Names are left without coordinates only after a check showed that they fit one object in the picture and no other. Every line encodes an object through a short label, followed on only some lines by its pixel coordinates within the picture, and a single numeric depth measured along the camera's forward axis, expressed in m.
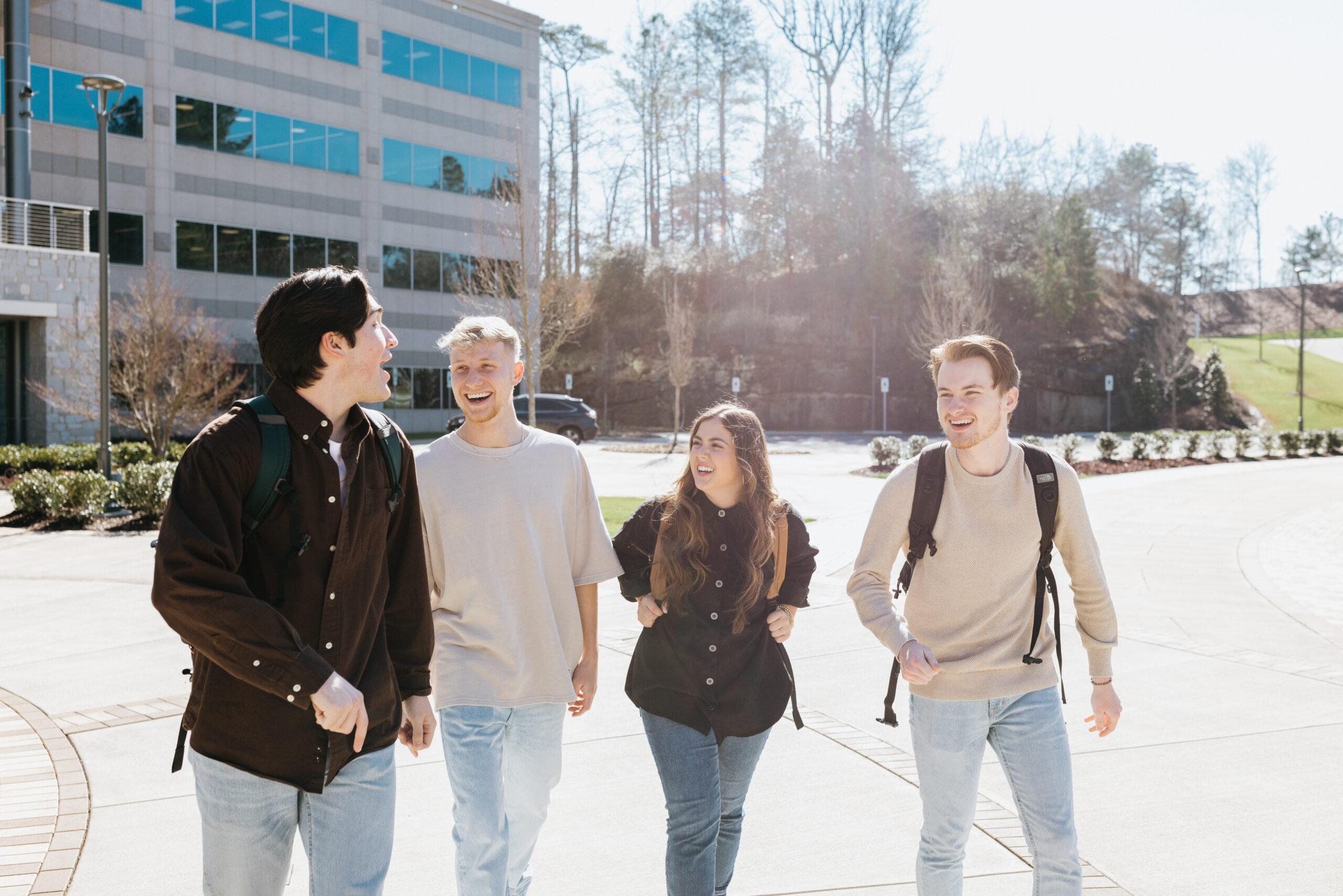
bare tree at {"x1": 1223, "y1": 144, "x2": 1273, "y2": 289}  83.62
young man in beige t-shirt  3.15
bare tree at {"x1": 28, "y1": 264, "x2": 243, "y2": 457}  21.78
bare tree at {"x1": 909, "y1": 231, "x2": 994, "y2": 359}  38.78
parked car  33.53
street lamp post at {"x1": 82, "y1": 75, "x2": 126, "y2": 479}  16.30
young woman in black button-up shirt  3.12
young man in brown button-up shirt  2.05
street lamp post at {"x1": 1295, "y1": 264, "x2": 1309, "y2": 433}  41.97
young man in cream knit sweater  3.00
